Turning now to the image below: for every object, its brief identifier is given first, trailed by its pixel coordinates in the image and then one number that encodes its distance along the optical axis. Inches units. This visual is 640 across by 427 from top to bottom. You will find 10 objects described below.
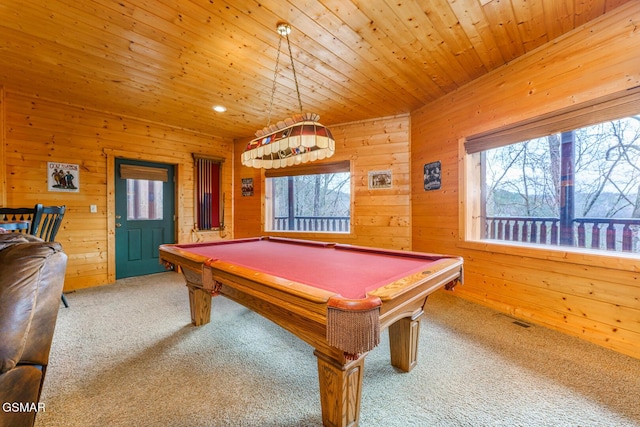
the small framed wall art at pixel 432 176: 134.0
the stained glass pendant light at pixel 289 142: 72.4
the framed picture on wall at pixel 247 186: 199.8
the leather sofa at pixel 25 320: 35.5
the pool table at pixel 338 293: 39.1
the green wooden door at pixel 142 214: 159.0
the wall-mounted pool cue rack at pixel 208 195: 186.9
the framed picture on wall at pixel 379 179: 156.0
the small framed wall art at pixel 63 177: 133.9
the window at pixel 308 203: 201.5
